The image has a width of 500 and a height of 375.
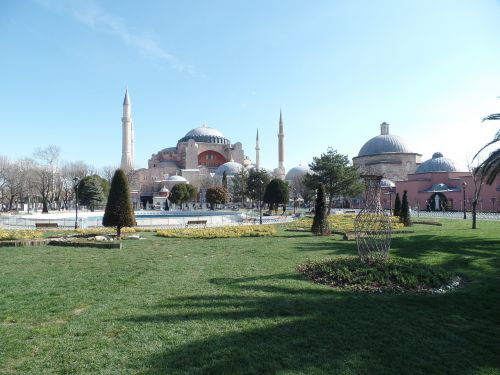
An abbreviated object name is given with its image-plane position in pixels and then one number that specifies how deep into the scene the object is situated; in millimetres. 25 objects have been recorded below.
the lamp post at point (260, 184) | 41562
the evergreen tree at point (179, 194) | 45969
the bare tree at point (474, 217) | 18725
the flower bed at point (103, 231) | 15749
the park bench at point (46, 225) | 18984
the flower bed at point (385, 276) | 6379
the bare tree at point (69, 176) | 49469
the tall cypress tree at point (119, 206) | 13961
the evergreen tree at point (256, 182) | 41656
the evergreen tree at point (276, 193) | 34344
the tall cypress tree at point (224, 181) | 51016
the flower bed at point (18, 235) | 12820
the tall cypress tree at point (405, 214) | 20594
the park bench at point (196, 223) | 20377
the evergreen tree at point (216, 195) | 41938
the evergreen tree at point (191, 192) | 47594
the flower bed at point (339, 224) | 18125
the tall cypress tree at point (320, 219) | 15703
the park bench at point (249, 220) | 25125
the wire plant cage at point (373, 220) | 7594
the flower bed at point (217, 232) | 15102
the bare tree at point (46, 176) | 41338
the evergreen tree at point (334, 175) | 30484
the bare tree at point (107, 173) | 58094
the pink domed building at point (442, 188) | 39219
